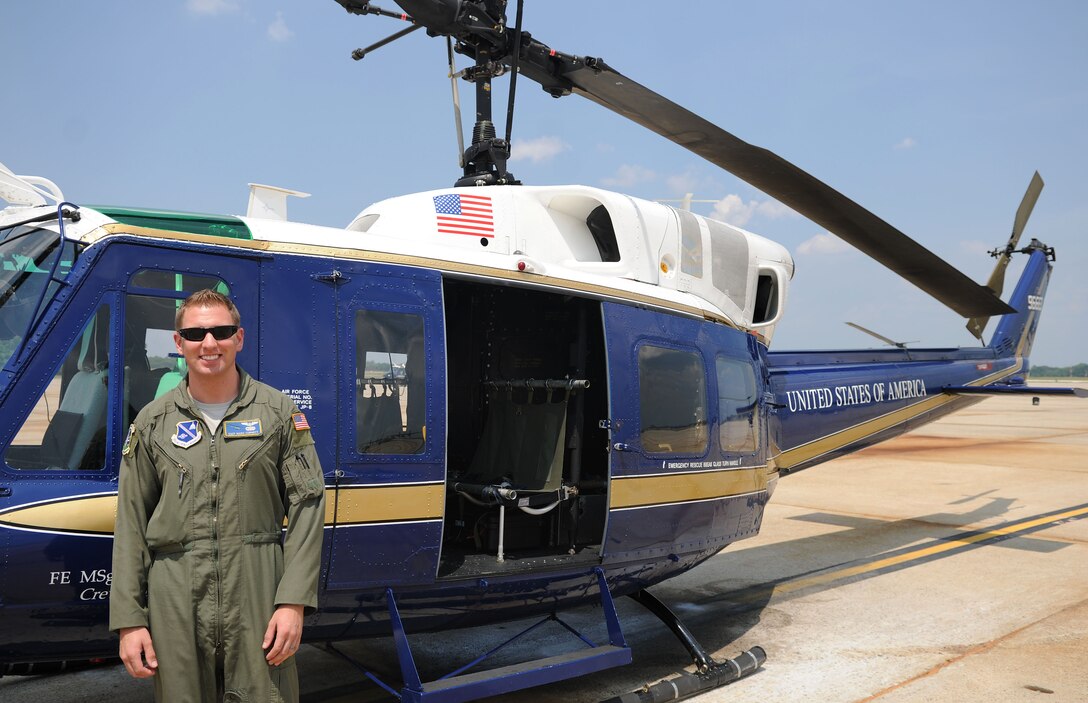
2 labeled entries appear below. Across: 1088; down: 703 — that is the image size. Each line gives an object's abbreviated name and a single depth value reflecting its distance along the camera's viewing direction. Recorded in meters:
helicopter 3.52
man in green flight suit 2.79
